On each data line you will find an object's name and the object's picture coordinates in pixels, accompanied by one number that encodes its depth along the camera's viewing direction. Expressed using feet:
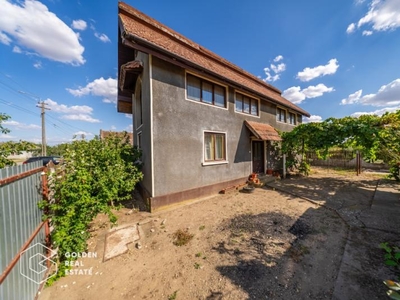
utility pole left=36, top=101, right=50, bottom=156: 73.78
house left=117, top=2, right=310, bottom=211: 21.80
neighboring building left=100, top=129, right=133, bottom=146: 54.70
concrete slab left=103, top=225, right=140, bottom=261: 14.12
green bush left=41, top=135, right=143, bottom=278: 12.06
